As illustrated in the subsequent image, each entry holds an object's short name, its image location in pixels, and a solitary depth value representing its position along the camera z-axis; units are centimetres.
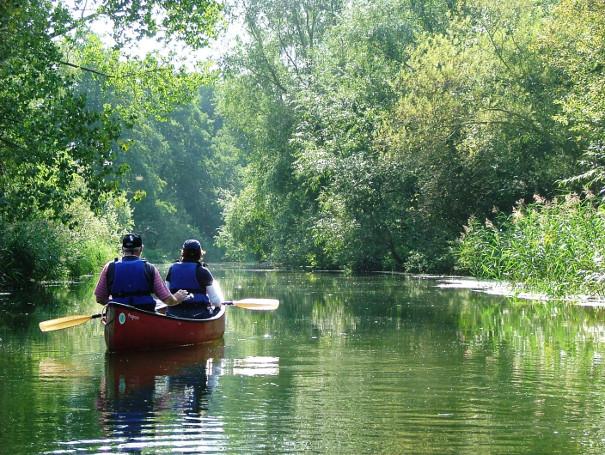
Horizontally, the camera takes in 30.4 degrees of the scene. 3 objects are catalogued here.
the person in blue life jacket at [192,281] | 1441
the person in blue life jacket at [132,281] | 1305
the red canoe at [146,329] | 1276
